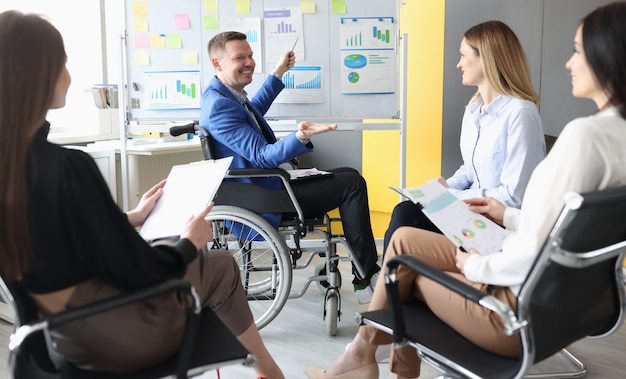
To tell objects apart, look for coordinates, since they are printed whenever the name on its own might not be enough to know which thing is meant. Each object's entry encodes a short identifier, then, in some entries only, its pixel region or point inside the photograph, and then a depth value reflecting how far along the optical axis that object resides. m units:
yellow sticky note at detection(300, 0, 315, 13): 3.06
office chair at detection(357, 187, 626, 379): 1.24
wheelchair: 2.45
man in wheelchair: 2.48
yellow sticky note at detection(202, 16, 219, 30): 3.09
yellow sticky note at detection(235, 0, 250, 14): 3.08
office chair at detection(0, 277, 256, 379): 1.21
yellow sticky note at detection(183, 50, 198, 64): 3.12
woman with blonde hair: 2.32
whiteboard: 3.06
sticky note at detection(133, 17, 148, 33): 3.09
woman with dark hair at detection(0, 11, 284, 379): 1.20
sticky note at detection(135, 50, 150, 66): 3.12
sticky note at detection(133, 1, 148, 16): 3.07
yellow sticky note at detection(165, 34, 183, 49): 3.11
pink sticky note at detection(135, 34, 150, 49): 3.10
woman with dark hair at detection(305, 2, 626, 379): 1.31
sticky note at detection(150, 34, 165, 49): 3.11
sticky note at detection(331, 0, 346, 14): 3.04
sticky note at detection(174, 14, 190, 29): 3.09
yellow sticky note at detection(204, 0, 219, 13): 3.08
